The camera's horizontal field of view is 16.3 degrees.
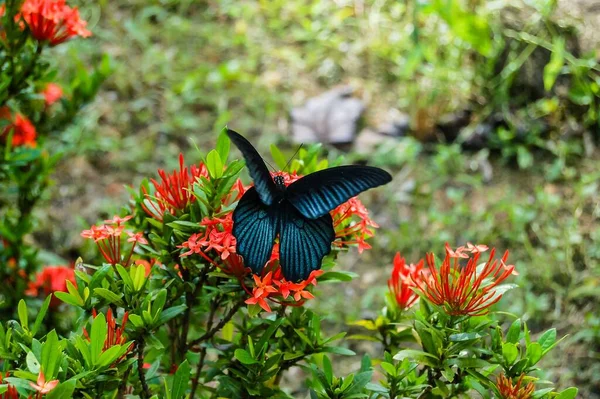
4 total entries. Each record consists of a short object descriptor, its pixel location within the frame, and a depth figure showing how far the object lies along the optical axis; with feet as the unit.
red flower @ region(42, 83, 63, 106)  5.18
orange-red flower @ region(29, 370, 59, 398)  3.87
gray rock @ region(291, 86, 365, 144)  7.63
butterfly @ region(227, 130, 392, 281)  4.03
